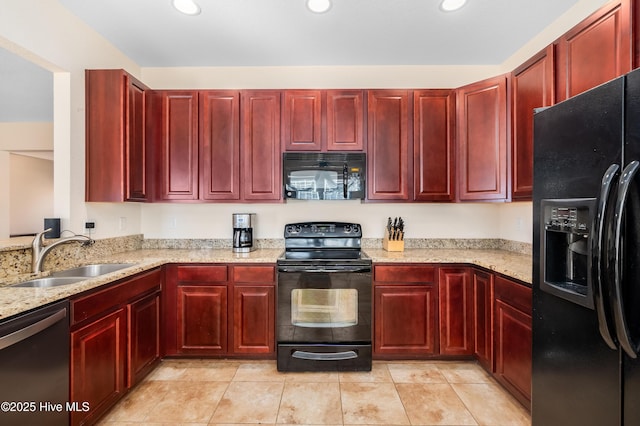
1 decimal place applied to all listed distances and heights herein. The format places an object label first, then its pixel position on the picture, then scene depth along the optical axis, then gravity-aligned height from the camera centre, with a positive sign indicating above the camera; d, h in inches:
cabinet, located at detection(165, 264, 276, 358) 97.1 -30.8
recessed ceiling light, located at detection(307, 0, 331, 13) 83.2 +57.8
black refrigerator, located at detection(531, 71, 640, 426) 38.1 -6.7
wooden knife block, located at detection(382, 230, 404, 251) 112.2 -12.0
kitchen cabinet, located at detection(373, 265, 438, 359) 97.2 -30.6
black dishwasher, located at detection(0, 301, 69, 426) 48.2 -26.8
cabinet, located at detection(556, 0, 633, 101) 56.5 +33.6
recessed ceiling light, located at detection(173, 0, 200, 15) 83.0 +57.7
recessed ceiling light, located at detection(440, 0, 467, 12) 83.0 +57.8
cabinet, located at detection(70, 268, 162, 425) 63.4 -31.2
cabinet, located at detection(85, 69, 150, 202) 93.0 +24.3
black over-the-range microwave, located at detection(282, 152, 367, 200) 105.7 +13.1
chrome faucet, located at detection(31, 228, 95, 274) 74.7 -9.2
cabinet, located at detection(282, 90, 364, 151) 107.7 +32.9
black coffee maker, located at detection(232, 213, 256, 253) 112.0 -7.2
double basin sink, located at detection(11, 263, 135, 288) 72.4 -16.4
